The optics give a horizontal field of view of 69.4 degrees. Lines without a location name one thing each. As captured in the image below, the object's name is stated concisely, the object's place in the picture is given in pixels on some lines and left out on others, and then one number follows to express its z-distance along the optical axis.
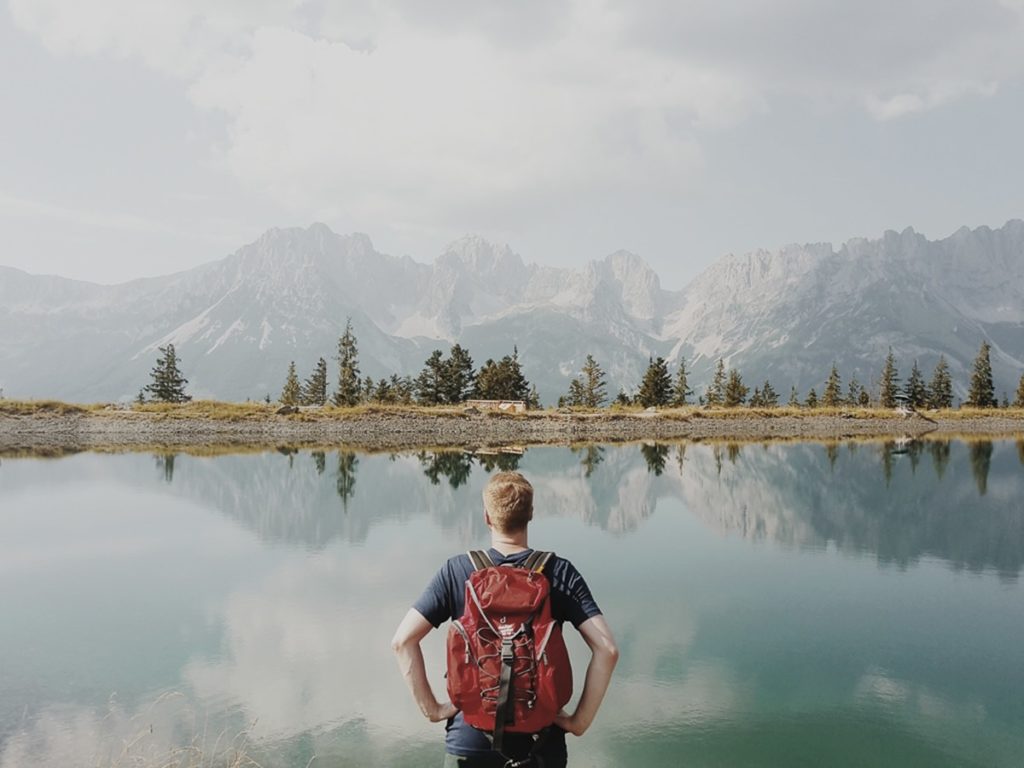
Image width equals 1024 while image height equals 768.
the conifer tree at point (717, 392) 123.31
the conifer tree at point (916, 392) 131.62
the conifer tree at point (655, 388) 109.75
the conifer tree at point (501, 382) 104.50
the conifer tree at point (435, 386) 102.47
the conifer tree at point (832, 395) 129.88
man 4.45
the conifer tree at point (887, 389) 132.50
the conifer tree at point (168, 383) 102.85
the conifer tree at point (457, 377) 103.31
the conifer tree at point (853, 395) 141.14
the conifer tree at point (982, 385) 122.62
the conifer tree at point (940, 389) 132.62
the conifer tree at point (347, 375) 95.25
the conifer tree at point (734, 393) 117.25
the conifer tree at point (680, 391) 113.12
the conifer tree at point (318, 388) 117.38
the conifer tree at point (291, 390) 109.25
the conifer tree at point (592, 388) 113.00
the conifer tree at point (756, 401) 124.63
